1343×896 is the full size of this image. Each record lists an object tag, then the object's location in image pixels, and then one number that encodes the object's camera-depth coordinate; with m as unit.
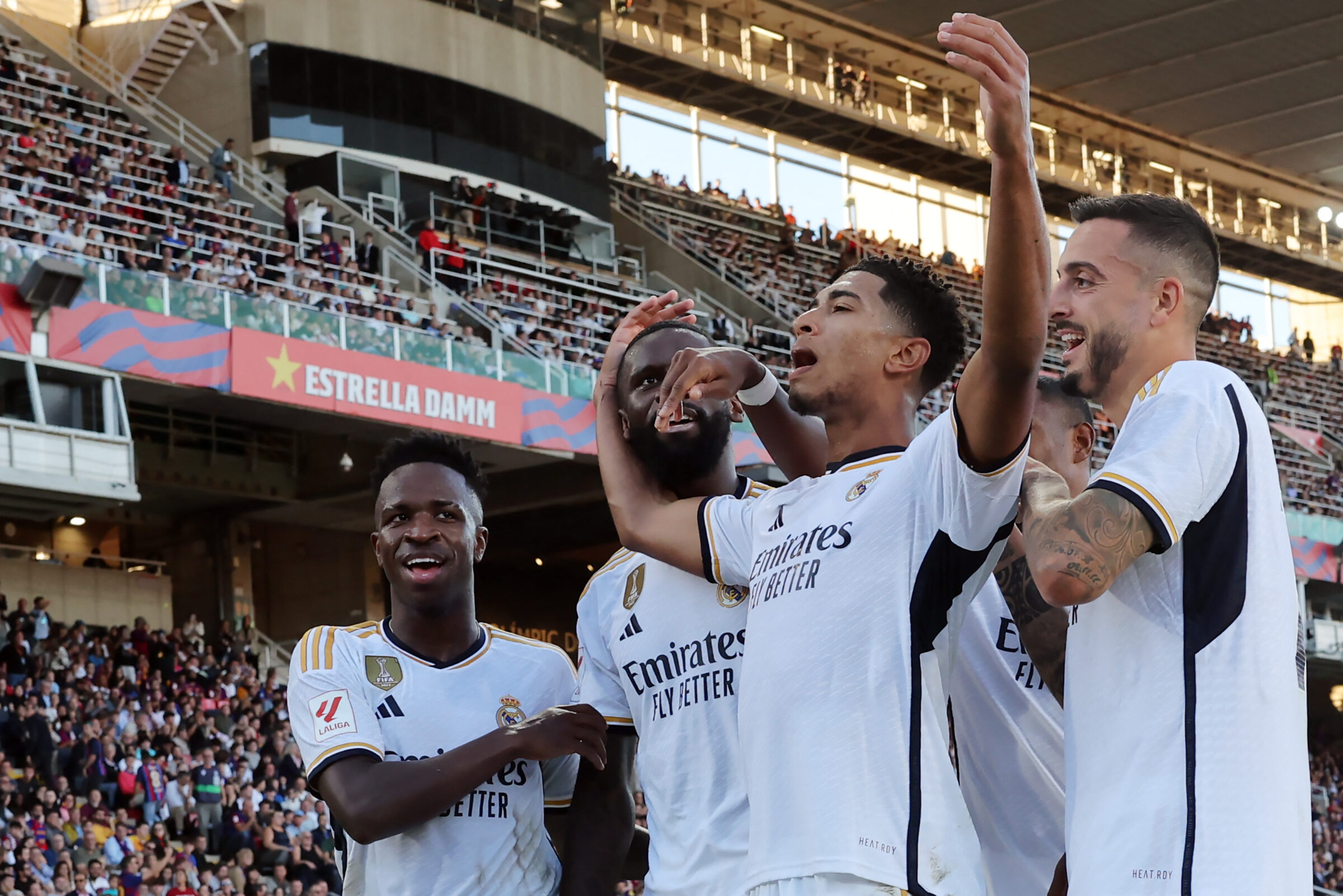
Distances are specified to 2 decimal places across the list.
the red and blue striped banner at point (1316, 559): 31.81
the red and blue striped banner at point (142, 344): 18.00
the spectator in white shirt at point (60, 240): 18.64
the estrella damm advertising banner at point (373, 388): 19.59
